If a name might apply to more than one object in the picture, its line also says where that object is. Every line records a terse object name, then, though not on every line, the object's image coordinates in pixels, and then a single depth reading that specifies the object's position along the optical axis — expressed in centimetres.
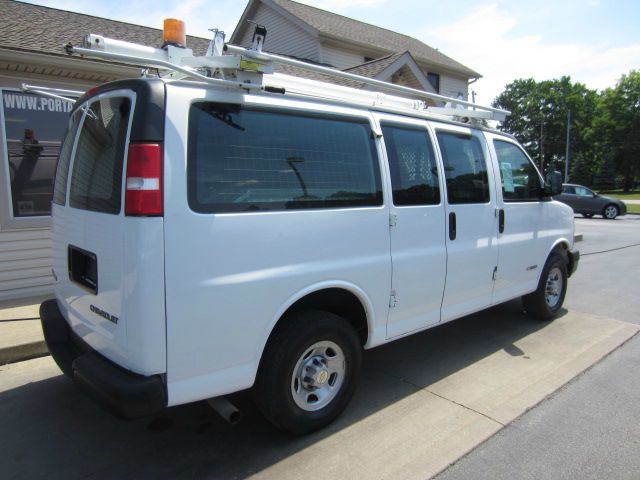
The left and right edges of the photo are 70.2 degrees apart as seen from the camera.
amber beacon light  274
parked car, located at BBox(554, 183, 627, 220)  2164
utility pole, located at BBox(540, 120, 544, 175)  6309
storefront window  590
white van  227
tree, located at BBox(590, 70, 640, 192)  5112
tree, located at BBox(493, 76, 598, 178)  6656
